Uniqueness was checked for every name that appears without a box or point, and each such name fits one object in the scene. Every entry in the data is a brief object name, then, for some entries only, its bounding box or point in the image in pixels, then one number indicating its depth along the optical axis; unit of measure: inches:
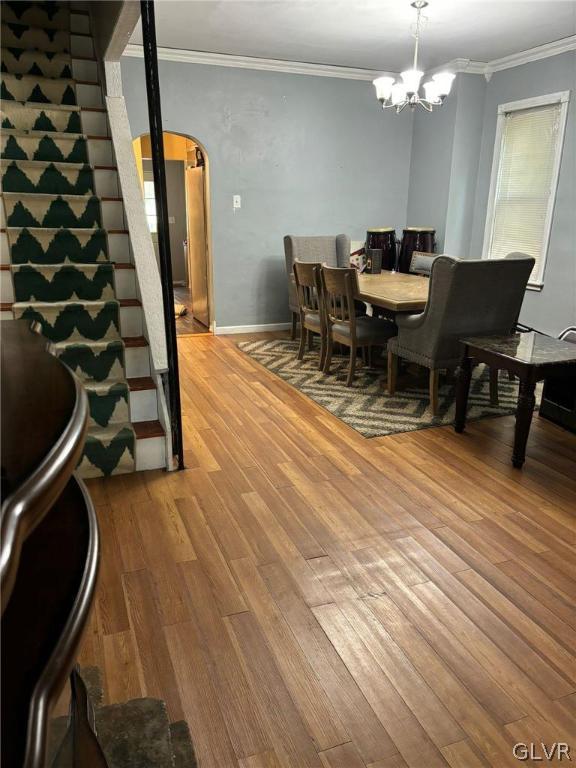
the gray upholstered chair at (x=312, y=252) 219.3
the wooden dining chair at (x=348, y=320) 157.9
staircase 111.6
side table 109.4
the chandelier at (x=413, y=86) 157.5
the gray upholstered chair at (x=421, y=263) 210.5
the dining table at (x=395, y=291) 148.3
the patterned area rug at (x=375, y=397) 141.3
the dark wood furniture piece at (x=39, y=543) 14.9
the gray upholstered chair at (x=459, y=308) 129.7
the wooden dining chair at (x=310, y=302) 173.5
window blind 196.9
